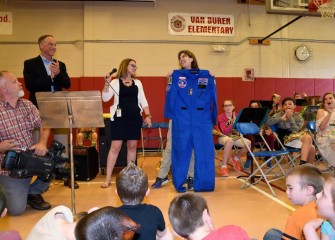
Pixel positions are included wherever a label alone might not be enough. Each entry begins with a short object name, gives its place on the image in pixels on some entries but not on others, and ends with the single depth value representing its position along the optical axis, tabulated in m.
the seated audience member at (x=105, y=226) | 1.00
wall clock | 10.18
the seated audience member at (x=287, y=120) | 5.64
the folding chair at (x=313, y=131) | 4.77
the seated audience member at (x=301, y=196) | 1.84
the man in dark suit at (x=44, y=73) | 4.24
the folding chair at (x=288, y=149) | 5.11
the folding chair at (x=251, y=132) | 4.48
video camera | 3.13
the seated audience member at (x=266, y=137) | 5.90
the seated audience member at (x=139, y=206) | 1.75
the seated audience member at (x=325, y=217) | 1.58
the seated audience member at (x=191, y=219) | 1.39
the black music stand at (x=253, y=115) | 5.07
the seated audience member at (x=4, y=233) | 1.26
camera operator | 3.54
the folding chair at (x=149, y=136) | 9.38
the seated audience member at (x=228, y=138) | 5.79
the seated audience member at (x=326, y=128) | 4.70
